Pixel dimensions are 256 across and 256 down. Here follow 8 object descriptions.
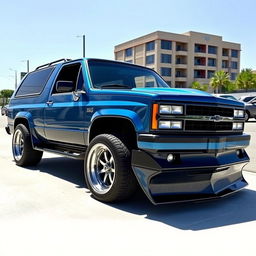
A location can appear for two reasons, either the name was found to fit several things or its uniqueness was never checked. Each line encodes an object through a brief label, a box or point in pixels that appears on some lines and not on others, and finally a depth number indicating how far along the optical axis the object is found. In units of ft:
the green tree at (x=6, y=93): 384.97
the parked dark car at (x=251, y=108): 65.82
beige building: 223.92
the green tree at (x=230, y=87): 222.89
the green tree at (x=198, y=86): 216.78
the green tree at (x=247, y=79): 202.39
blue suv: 11.73
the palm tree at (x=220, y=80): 222.07
